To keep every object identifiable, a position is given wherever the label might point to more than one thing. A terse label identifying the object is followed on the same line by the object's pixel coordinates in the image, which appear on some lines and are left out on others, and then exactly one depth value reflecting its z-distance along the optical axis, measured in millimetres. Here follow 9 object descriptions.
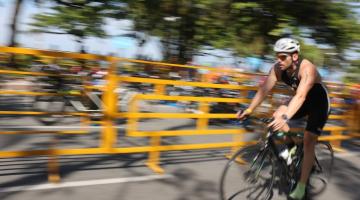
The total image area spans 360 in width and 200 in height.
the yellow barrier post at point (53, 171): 4809
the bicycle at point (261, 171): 4199
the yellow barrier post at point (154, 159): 5616
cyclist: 4273
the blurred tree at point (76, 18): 11555
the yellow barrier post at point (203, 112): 6307
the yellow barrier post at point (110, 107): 4902
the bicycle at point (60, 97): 8031
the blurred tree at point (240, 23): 11664
